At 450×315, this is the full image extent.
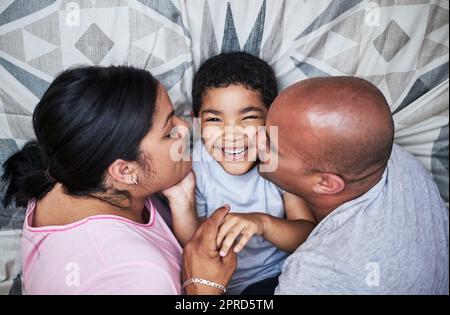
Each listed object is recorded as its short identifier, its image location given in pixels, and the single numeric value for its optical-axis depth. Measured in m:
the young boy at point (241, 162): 1.12
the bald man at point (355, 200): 0.80
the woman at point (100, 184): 0.78
